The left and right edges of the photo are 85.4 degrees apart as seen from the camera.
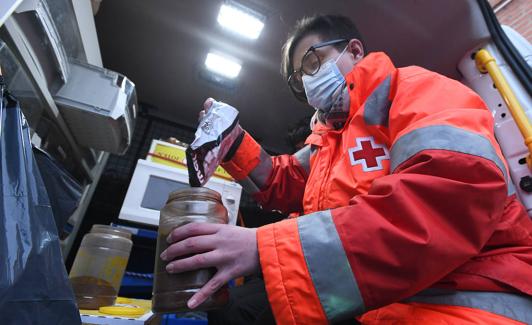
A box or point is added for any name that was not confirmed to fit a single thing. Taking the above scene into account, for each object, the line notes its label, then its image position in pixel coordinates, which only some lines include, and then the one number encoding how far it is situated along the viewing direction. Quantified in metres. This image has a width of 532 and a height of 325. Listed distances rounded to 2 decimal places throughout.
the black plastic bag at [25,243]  0.53
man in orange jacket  0.49
